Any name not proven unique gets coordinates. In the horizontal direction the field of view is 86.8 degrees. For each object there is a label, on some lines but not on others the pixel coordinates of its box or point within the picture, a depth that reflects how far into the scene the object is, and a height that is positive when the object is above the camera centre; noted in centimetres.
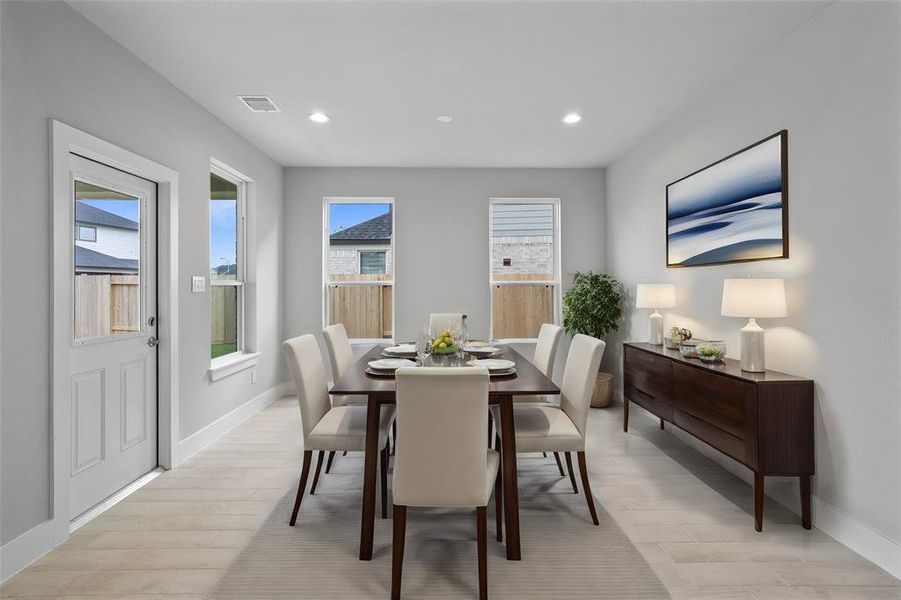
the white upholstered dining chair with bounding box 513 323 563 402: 335 -38
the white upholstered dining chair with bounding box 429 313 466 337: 443 -22
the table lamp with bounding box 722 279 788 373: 252 -4
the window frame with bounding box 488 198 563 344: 555 +28
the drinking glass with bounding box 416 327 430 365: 291 -30
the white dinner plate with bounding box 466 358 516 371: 260 -38
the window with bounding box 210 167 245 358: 422 +31
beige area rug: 197 -120
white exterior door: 257 -21
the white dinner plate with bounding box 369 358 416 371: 263 -38
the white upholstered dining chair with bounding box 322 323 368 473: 322 -43
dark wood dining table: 217 -67
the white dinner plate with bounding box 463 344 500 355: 330 -37
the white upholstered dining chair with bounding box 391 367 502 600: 186 -59
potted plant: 488 -14
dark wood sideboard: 238 -63
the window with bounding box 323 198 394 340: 559 +27
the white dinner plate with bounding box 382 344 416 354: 328 -37
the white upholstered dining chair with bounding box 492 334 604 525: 249 -68
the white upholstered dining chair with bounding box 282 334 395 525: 247 -68
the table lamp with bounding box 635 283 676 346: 382 -1
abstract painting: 272 +59
